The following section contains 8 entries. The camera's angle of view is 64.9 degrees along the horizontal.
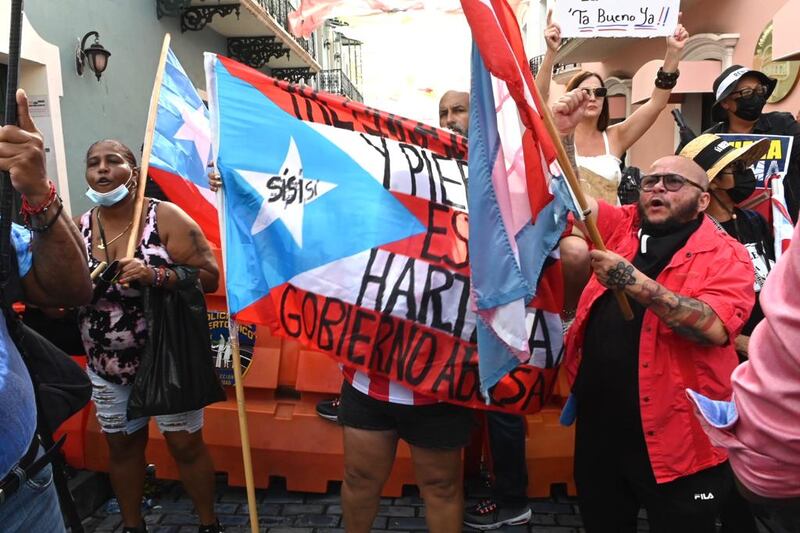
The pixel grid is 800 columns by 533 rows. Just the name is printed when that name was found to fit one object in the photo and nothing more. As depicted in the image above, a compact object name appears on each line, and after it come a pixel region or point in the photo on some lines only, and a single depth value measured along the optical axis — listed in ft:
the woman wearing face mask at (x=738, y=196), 9.21
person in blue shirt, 5.16
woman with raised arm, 11.57
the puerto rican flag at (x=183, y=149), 11.10
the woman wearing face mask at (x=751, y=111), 12.23
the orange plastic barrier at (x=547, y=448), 11.66
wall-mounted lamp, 23.94
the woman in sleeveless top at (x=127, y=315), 9.79
